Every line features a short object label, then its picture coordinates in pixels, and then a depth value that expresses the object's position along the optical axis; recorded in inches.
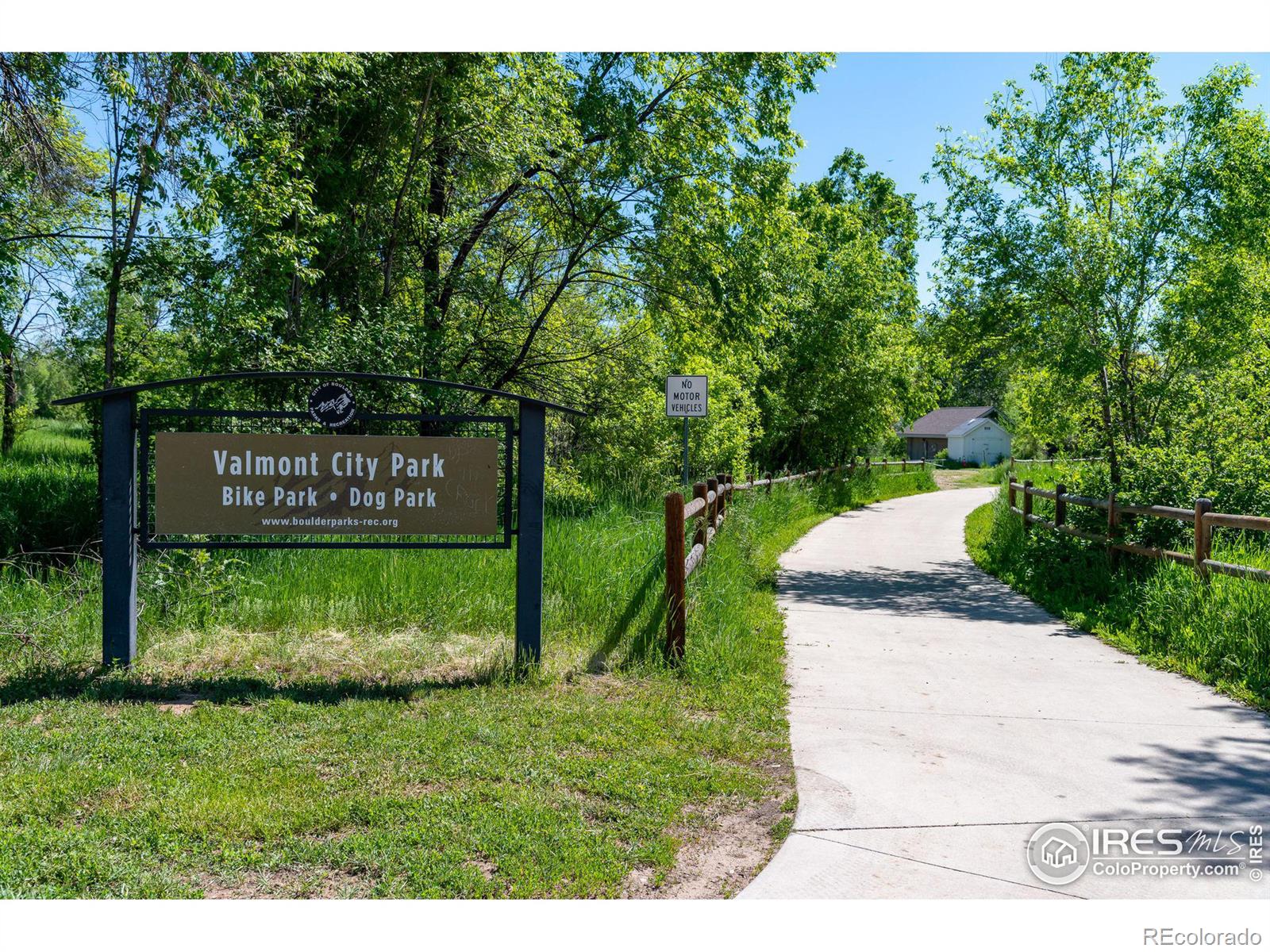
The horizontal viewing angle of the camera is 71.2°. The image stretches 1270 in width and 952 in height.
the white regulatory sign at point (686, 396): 463.5
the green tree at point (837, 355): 1076.5
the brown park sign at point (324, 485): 254.1
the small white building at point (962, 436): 2974.9
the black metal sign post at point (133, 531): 252.7
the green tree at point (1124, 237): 462.0
